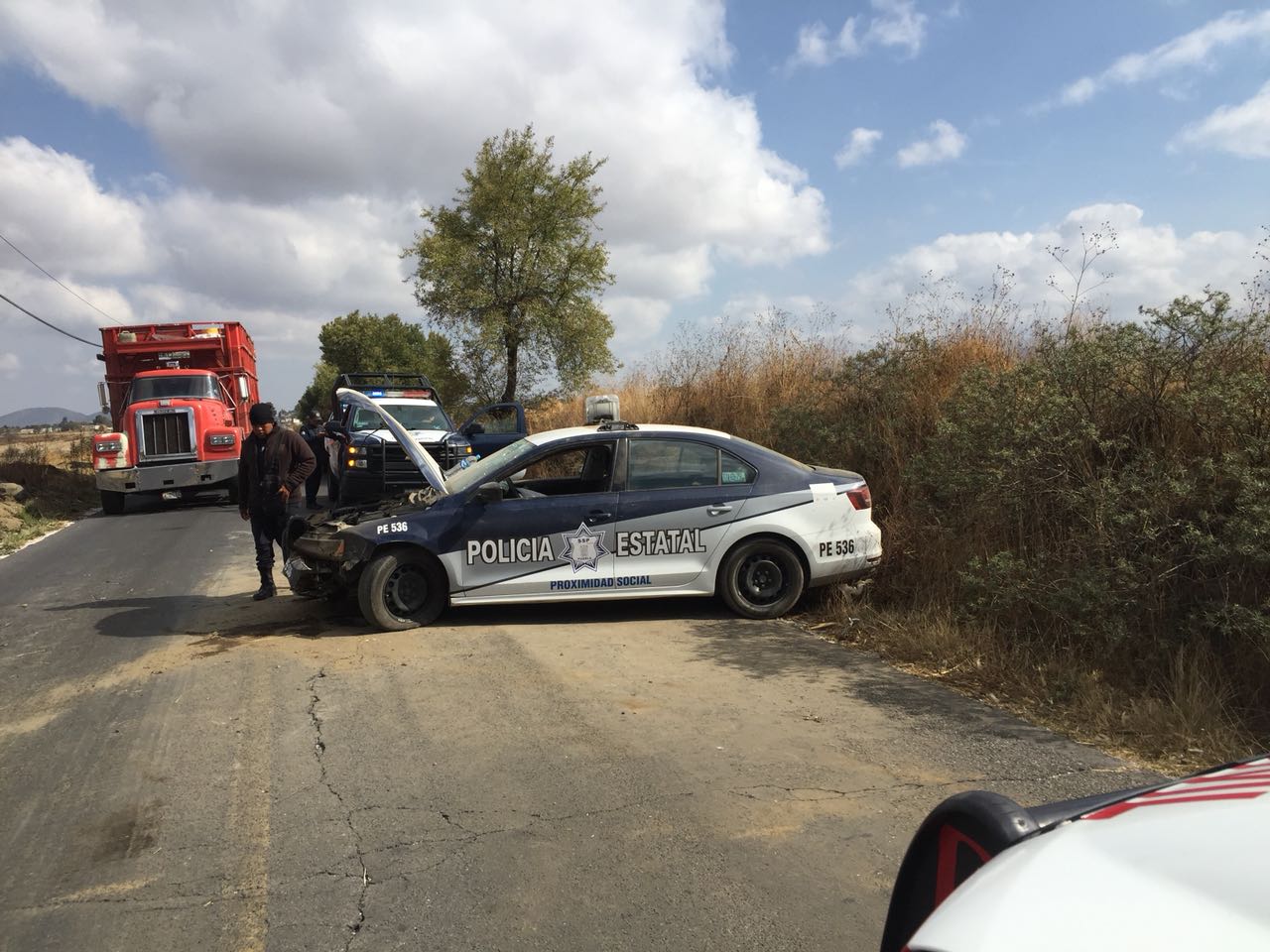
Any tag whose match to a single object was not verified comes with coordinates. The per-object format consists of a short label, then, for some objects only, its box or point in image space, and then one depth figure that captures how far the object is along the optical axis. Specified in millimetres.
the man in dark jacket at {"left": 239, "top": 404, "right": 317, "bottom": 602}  7840
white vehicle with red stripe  1231
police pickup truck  13852
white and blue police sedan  6625
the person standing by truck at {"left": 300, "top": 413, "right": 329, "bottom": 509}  15383
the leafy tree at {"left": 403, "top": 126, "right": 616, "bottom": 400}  22047
